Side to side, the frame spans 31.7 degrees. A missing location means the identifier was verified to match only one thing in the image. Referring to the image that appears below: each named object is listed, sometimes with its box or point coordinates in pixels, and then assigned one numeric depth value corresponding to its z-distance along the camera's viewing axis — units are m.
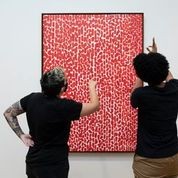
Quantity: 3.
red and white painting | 2.19
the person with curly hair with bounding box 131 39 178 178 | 1.58
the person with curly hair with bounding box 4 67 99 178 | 1.62
